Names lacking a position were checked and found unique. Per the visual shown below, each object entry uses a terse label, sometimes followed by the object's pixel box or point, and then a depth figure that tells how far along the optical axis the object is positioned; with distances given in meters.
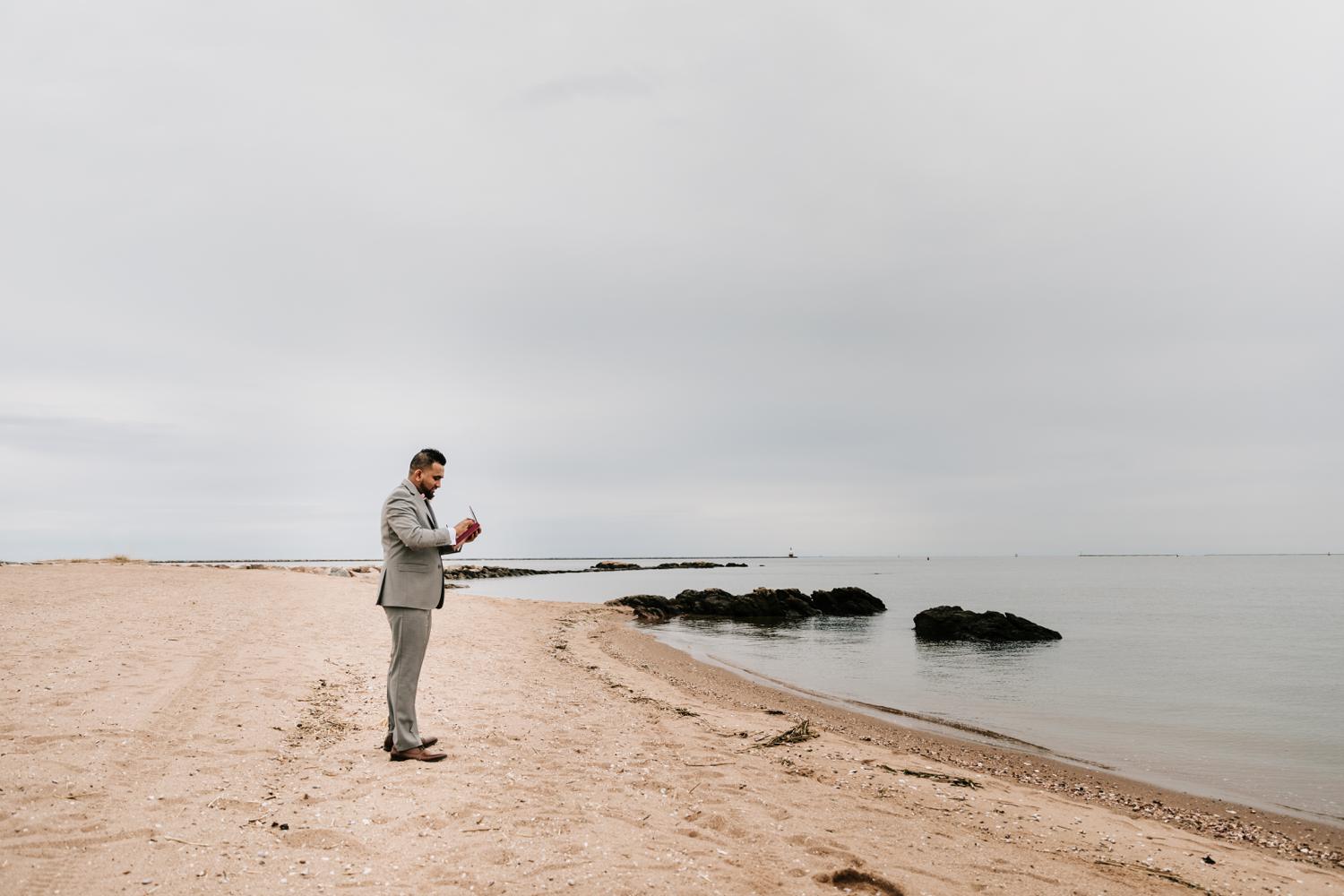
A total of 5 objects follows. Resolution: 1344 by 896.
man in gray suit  6.64
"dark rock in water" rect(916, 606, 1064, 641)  29.88
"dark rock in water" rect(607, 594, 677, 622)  37.88
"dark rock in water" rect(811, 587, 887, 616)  44.81
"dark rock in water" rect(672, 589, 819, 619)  42.59
